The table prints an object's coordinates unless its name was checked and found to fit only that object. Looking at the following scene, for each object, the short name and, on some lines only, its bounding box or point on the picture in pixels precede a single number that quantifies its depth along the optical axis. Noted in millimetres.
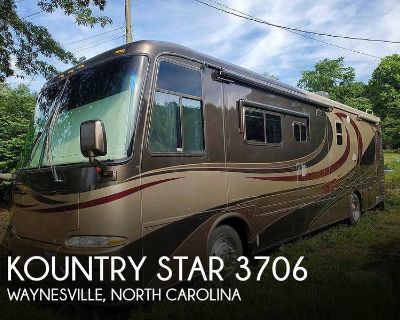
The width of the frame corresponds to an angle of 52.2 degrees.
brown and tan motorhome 4340
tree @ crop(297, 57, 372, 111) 66875
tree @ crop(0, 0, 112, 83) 10773
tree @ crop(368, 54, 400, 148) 53938
